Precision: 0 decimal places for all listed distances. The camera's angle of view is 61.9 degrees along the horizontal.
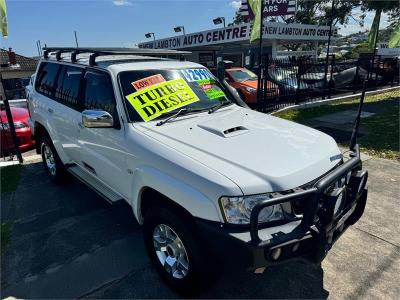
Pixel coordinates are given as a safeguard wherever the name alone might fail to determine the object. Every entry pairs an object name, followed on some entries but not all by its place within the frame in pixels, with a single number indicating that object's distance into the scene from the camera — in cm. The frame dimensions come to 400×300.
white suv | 233
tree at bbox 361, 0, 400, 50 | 1142
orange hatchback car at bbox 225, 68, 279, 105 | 1103
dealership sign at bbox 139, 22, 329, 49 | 2542
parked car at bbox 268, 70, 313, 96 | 1085
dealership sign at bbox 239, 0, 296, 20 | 2495
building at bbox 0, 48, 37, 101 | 3516
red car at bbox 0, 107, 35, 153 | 759
